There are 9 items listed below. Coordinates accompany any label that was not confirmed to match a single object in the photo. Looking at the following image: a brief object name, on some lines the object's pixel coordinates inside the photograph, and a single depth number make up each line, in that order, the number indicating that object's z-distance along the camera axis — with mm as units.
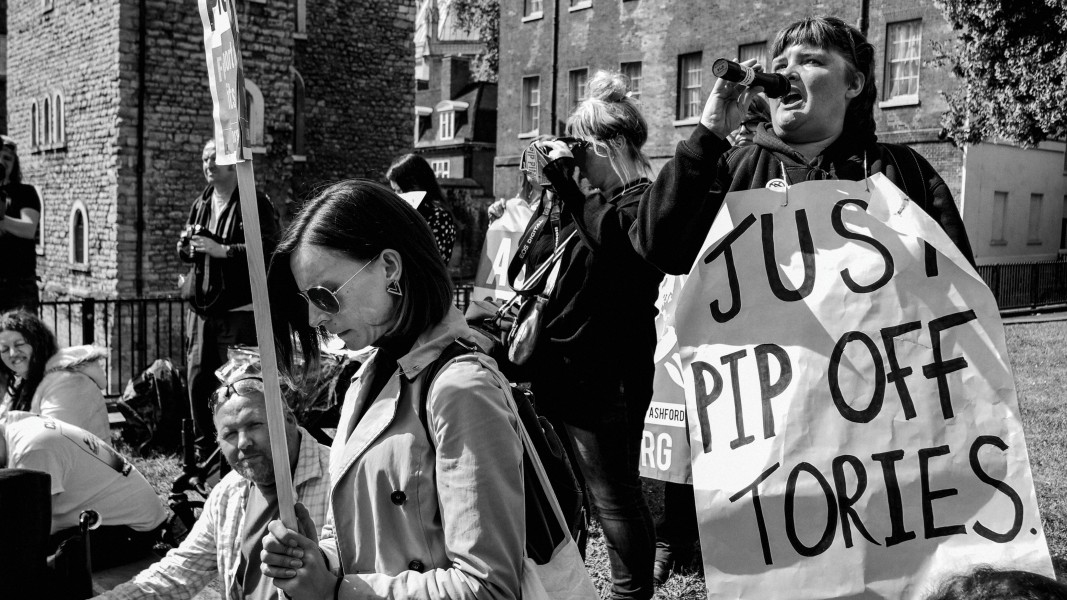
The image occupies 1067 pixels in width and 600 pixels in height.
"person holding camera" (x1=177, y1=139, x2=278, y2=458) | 5949
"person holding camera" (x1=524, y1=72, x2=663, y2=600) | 3564
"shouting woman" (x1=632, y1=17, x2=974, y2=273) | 2551
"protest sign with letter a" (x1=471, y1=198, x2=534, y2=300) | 6457
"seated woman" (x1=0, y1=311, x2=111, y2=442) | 5457
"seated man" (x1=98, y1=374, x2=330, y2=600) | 2787
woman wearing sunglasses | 1686
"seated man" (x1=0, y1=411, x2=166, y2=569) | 4379
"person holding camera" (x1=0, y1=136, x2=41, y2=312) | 6617
